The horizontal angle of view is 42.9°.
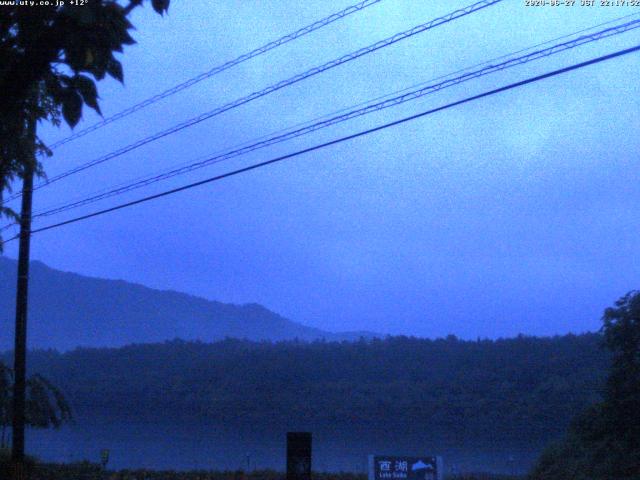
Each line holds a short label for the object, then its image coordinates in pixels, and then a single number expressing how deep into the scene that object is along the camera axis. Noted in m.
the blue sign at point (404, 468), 11.49
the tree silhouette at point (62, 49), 6.01
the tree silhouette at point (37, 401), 20.33
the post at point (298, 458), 11.55
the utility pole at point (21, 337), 17.95
